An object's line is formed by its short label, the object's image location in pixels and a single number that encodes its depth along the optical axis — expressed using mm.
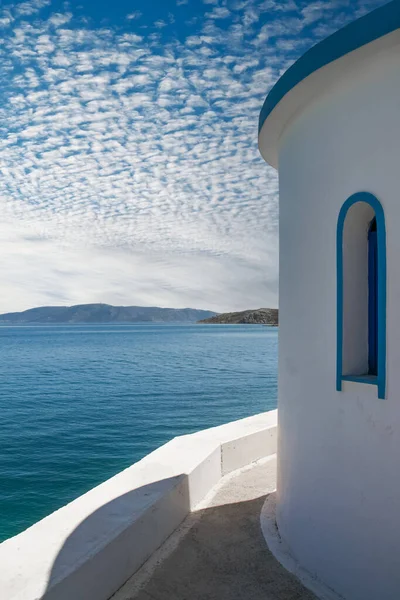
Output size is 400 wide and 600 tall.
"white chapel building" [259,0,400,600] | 4137
